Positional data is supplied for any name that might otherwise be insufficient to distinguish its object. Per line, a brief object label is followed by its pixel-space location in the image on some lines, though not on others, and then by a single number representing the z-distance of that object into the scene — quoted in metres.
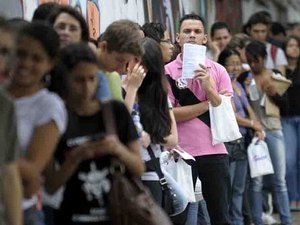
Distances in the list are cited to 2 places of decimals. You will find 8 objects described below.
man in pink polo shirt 16.51
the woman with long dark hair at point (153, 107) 13.61
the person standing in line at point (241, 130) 20.65
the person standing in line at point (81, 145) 9.91
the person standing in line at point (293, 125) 24.51
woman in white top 9.44
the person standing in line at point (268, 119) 22.29
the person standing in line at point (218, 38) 24.57
